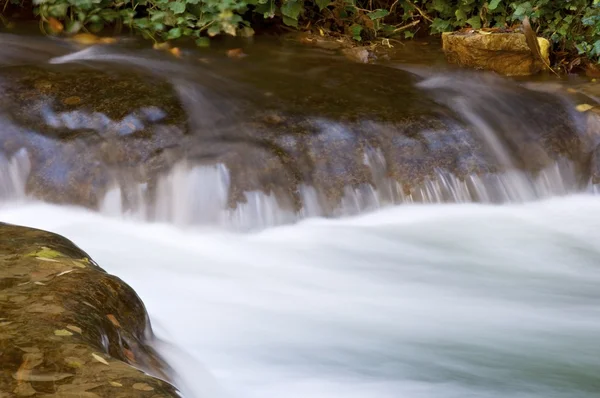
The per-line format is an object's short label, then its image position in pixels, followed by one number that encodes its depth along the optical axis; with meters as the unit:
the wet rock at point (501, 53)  14.20
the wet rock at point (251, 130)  10.30
